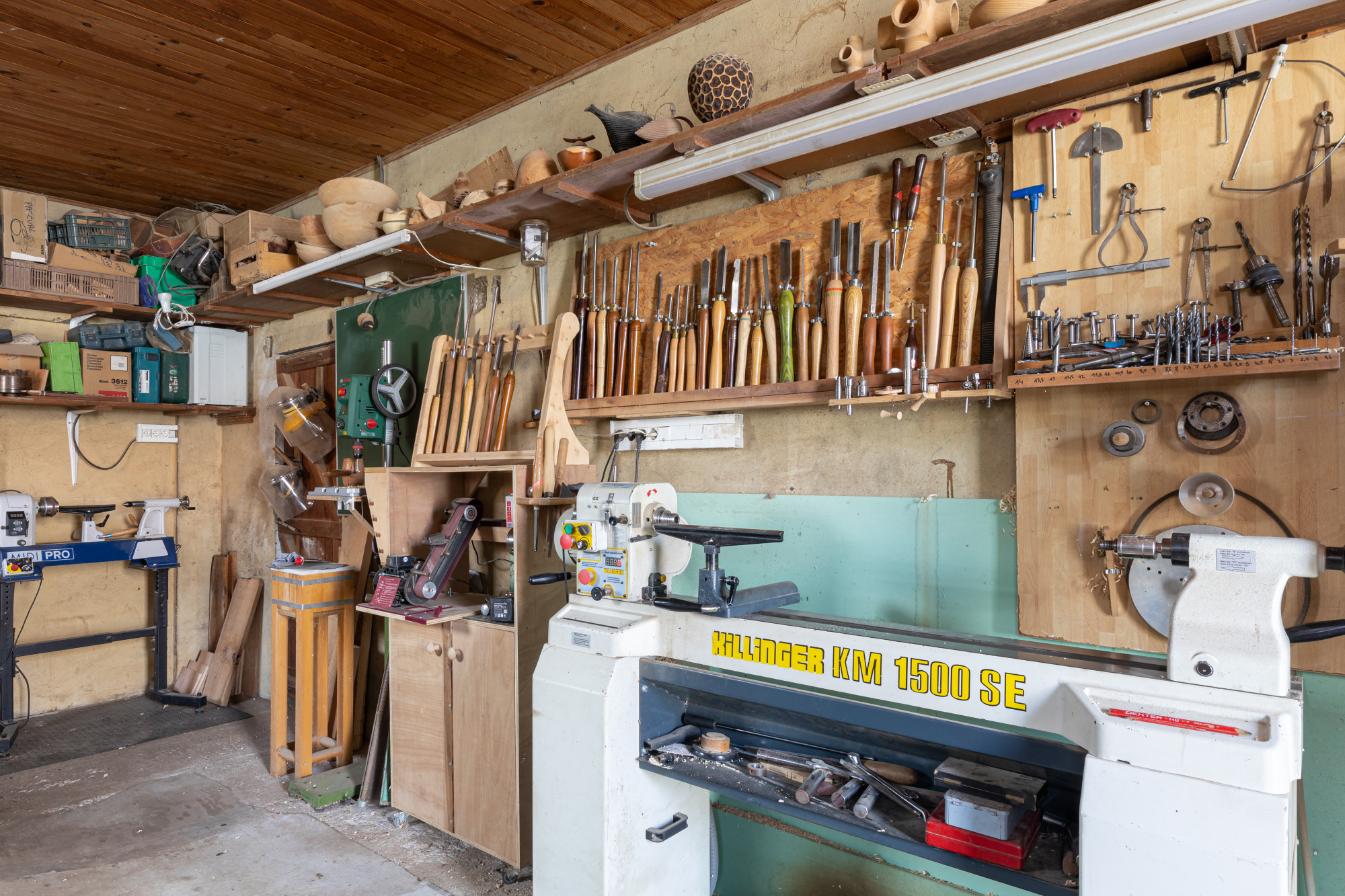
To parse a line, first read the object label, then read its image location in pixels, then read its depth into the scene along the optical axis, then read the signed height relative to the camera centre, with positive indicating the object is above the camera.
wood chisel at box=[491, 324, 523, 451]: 3.08 +0.25
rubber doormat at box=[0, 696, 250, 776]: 3.87 -1.42
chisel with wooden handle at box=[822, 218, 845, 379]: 2.20 +0.41
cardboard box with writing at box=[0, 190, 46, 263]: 4.02 +1.21
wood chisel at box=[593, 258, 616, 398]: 2.78 +0.37
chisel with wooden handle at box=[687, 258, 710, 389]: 2.48 +0.38
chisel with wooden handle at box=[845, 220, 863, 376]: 2.18 +0.39
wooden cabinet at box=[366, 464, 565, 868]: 2.65 -0.83
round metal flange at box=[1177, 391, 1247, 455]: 1.65 +0.08
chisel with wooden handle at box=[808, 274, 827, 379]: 2.24 +0.32
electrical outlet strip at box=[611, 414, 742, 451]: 2.55 +0.10
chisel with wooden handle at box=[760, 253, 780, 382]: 2.34 +0.37
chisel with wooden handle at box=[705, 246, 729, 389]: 2.44 +0.40
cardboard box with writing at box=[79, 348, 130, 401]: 4.36 +0.50
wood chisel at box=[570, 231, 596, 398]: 2.84 +0.40
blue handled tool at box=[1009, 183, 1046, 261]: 1.90 +0.64
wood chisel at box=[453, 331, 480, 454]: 3.11 +0.22
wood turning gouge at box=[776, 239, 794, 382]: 2.30 +0.39
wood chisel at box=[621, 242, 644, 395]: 2.68 +0.36
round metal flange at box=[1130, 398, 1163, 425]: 1.76 +0.11
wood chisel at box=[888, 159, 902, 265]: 2.14 +0.71
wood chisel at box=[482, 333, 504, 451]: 3.10 +0.24
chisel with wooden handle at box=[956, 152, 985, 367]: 1.98 +0.38
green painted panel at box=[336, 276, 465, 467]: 3.54 +0.62
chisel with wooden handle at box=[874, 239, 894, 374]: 2.12 +0.35
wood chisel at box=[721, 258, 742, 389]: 2.41 +0.38
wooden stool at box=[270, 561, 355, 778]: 3.38 -0.84
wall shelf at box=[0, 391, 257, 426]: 4.14 +0.32
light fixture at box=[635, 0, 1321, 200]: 1.47 +0.82
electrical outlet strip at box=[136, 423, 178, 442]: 4.91 +0.19
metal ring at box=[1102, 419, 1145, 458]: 1.76 +0.05
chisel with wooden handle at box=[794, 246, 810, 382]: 2.27 +0.38
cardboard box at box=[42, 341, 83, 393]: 4.23 +0.53
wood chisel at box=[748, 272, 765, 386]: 2.37 +0.33
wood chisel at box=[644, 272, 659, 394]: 2.62 +0.39
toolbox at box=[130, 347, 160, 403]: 4.52 +0.51
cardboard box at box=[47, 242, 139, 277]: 4.20 +1.09
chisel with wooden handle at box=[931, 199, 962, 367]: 2.01 +0.37
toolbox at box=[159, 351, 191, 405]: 4.63 +0.50
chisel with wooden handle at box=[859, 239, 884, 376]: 2.15 +0.34
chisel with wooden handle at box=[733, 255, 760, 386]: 2.39 +0.33
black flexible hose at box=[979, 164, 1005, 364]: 1.97 +0.54
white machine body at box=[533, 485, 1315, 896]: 1.16 -0.47
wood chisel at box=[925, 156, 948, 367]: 2.01 +0.48
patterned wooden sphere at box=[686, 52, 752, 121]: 2.22 +1.05
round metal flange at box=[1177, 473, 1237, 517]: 1.67 -0.07
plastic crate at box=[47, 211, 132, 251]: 4.33 +1.27
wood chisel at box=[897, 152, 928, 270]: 2.11 +0.69
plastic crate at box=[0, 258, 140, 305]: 4.06 +0.96
